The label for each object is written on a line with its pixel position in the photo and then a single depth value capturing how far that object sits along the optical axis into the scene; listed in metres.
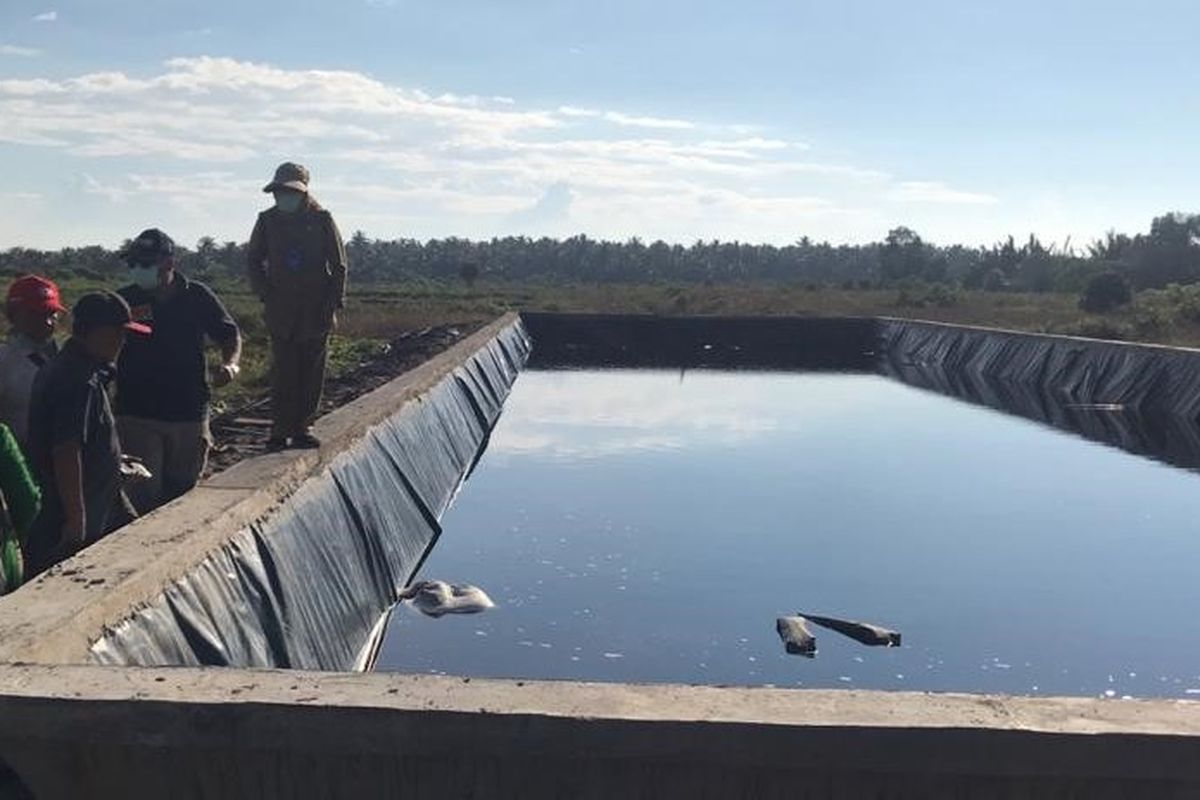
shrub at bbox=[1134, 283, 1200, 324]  29.12
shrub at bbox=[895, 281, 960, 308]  46.47
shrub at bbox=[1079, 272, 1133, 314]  39.69
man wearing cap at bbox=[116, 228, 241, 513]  5.81
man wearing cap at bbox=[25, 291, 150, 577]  4.32
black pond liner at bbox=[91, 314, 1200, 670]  5.11
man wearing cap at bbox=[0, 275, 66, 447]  4.61
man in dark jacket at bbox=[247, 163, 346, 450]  6.79
